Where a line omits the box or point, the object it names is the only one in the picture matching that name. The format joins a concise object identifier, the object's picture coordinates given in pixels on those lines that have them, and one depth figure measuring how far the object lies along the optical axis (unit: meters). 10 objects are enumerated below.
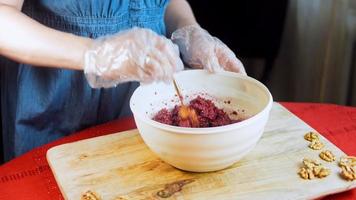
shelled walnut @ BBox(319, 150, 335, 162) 0.94
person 0.89
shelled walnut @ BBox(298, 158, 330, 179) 0.88
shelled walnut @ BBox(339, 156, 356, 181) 0.88
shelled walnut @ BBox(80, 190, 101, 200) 0.83
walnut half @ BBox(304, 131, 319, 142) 1.00
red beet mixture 0.93
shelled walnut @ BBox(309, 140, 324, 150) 0.97
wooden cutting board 0.85
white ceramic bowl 0.84
